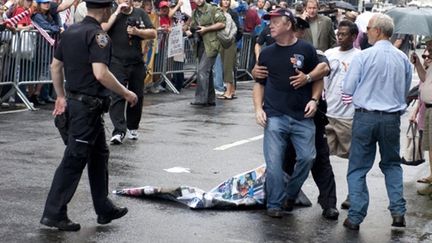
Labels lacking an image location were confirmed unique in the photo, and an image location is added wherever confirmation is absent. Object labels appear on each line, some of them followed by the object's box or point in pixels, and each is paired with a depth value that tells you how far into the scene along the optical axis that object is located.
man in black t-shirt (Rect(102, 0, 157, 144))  12.02
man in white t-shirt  9.40
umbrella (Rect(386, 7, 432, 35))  9.60
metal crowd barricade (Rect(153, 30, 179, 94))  18.84
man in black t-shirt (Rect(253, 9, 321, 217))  8.57
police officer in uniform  7.54
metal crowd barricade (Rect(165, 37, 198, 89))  19.31
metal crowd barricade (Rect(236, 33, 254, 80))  22.27
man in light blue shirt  8.41
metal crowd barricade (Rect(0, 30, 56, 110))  15.20
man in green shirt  16.95
